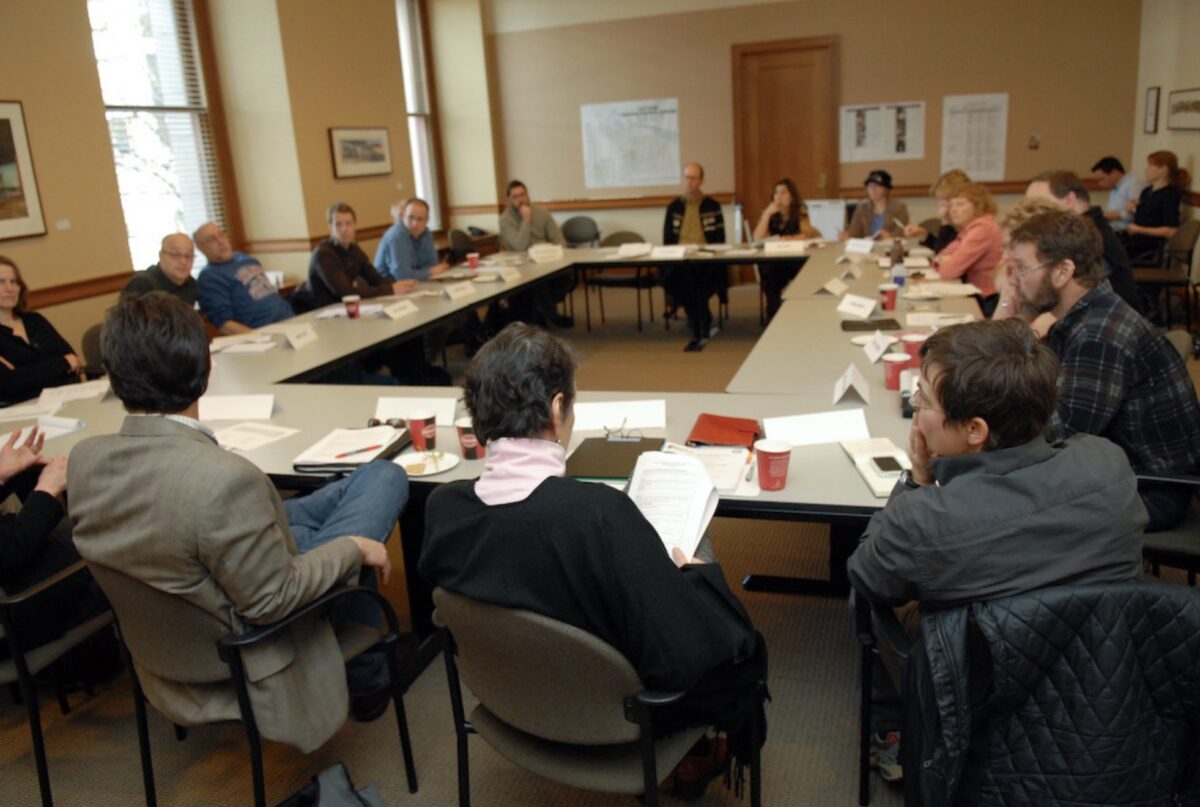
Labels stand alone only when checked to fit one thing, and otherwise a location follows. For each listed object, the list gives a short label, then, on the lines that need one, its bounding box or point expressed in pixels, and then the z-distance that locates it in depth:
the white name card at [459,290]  5.23
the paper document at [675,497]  1.84
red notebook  2.35
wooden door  8.58
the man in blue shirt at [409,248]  6.08
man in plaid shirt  2.19
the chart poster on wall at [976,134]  8.17
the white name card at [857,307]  4.07
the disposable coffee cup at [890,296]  4.14
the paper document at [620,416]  2.58
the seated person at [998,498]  1.41
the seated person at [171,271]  4.40
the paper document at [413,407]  2.78
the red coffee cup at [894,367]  2.72
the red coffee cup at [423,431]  2.41
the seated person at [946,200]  5.16
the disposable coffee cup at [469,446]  2.36
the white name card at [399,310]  4.67
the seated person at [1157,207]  6.52
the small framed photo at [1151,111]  7.30
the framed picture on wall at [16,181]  4.86
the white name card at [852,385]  2.67
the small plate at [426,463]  2.29
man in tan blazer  1.60
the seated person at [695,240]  6.74
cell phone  2.09
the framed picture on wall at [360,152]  7.20
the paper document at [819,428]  2.37
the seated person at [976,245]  4.66
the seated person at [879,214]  6.64
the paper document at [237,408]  2.91
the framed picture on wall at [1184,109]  6.31
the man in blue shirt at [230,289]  4.84
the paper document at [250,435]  2.62
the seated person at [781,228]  6.99
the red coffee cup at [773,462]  2.04
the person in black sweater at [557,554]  1.41
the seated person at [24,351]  3.60
